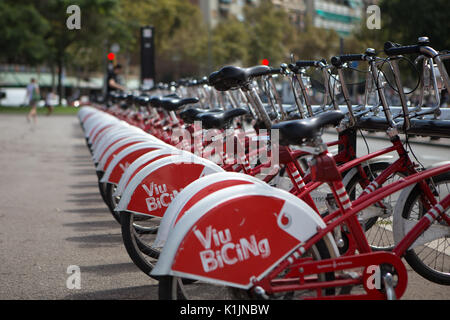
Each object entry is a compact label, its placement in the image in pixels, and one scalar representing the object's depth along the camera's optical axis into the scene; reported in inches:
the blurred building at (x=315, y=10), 3149.6
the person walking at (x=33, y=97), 1129.9
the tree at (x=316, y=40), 2204.7
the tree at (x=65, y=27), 1870.1
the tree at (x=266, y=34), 2405.3
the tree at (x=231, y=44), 2480.3
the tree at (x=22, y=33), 1729.8
